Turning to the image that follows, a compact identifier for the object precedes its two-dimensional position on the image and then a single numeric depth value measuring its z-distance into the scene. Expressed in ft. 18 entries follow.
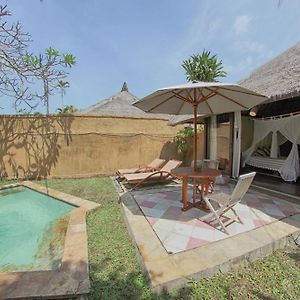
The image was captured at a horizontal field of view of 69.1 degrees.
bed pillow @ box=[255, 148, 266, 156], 32.74
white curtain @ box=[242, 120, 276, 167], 29.86
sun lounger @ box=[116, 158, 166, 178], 30.25
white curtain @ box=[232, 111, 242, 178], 26.20
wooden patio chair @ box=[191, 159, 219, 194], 20.89
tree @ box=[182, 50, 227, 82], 66.80
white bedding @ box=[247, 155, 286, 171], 27.17
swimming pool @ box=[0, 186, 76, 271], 12.54
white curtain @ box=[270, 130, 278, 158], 30.50
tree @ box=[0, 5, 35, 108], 24.68
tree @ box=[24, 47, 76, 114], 29.25
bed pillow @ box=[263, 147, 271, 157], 32.71
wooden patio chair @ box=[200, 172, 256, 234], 12.94
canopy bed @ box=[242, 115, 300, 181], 25.52
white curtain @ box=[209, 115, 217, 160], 29.63
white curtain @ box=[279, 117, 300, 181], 25.26
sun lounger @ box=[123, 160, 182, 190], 24.84
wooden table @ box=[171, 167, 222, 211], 15.60
